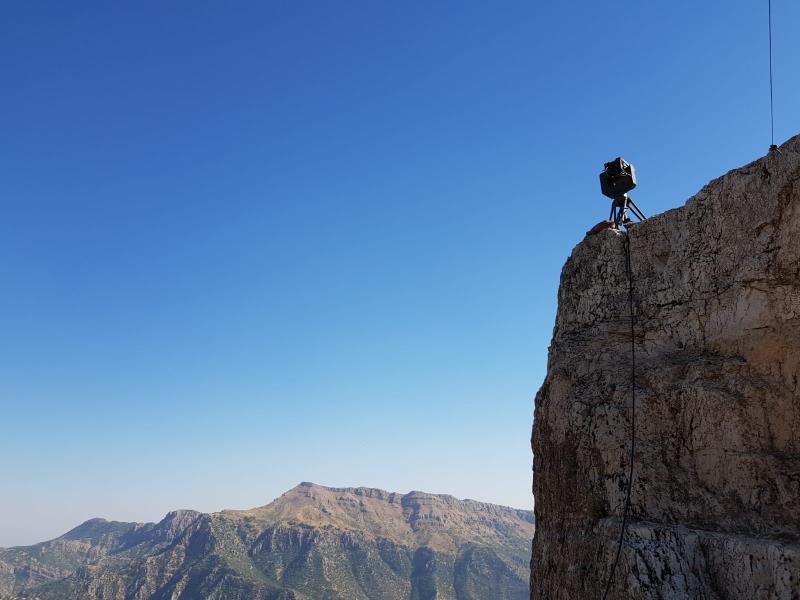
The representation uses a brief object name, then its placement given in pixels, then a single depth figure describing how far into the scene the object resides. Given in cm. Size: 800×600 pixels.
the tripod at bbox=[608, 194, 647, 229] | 2092
